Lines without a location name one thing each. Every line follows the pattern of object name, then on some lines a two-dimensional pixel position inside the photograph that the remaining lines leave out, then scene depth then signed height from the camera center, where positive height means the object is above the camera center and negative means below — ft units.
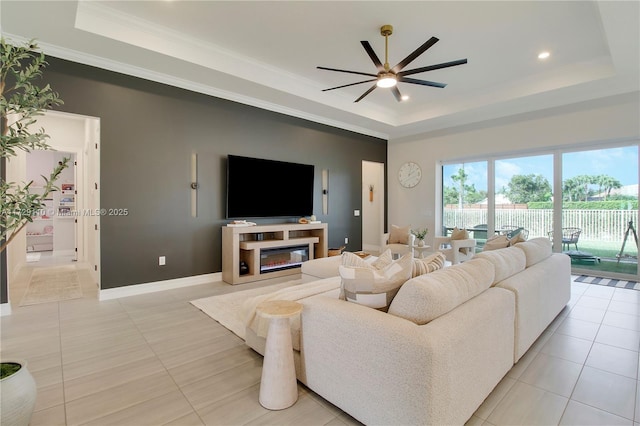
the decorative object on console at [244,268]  15.39 -2.89
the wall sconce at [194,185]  14.69 +1.20
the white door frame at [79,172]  16.15 +2.11
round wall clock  23.08 +2.78
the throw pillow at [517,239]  11.06 -1.02
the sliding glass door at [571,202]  15.66 +0.50
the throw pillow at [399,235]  19.15 -1.53
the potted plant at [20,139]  4.62 +1.07
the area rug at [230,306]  9.71 -3.56
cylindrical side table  5.76 -2.88
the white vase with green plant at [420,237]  16.55 -1.45
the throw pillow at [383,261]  6.66 -1.11
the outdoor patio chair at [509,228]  18.51 -1.08
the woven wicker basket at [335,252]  18.89 -2.56
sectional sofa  4.43 -2.26
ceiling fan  9.96 +4.88
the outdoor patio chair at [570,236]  16.99 -1.38
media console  14.80 -2.05
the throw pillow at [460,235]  17.37 -1.36
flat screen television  15.76 +1.23
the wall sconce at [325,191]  20.45 +1.29
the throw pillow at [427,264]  6.23 -1.16
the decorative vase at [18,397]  4.70 -2.97
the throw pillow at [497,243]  11.26 -1.19
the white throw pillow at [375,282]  5.60 -1.32
